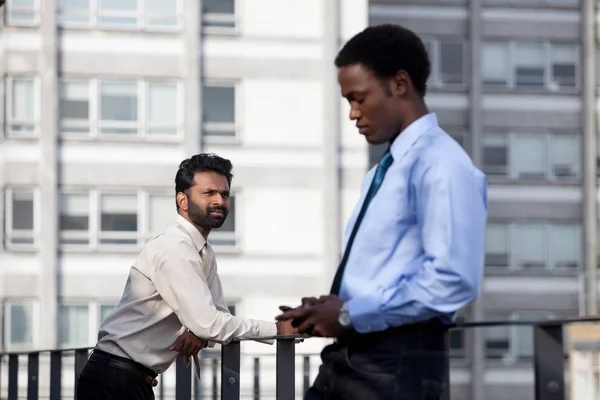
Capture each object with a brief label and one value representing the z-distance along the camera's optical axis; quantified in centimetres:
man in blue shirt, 423
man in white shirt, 690
